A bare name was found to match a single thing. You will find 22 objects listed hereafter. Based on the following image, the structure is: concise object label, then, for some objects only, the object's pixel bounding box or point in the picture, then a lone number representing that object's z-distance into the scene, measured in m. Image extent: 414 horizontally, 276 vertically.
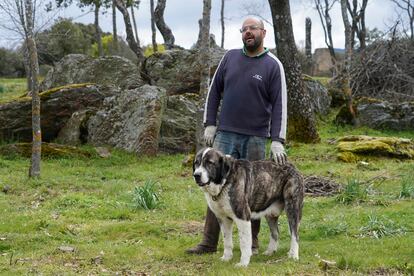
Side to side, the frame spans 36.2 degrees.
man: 7.68
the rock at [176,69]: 22.50
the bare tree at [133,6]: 33.19
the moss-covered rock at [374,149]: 16.39
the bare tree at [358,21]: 31.51
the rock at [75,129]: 18.80
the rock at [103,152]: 17.34
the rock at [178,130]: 18.38
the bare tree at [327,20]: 35.56
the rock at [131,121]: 17.62
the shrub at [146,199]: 11.10
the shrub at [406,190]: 11.45
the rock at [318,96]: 23.42
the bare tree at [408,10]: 32.65
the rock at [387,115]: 21.78
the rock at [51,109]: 18.80
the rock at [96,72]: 22.58
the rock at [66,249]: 8.41
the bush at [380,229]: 8.84
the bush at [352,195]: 11.20
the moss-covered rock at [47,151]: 17.16
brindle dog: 7.09
